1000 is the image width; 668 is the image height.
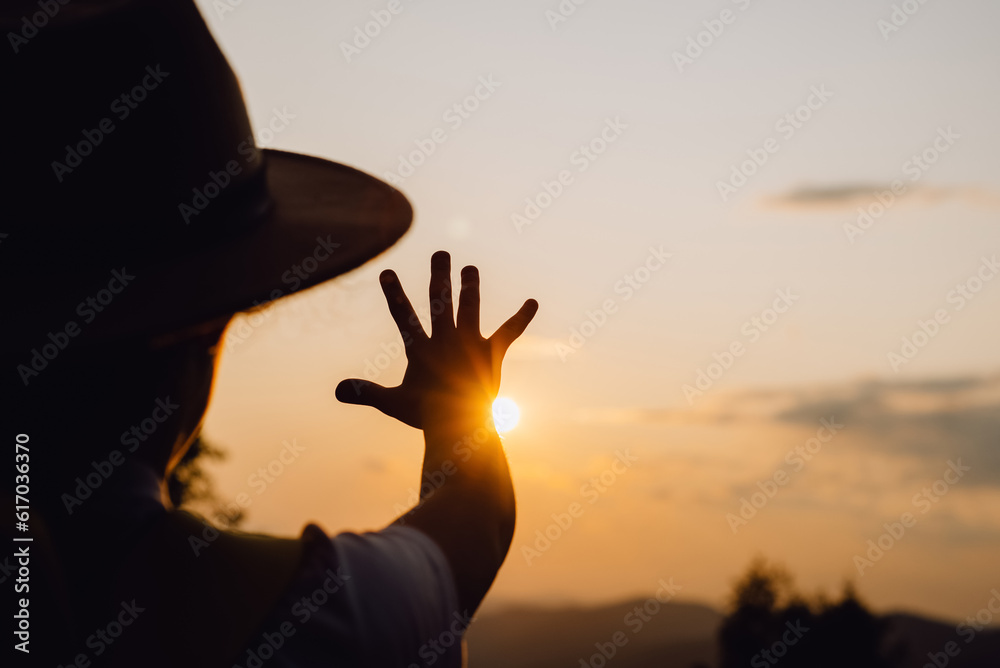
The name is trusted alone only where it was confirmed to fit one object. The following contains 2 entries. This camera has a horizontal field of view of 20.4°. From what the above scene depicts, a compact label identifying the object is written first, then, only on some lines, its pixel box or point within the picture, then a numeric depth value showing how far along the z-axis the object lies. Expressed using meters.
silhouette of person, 1.60
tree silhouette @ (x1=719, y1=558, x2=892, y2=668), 59.52
